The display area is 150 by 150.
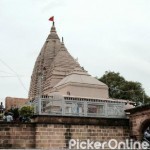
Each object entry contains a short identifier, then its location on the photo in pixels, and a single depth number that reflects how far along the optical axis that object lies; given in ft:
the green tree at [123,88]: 136.46
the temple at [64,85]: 49.29
